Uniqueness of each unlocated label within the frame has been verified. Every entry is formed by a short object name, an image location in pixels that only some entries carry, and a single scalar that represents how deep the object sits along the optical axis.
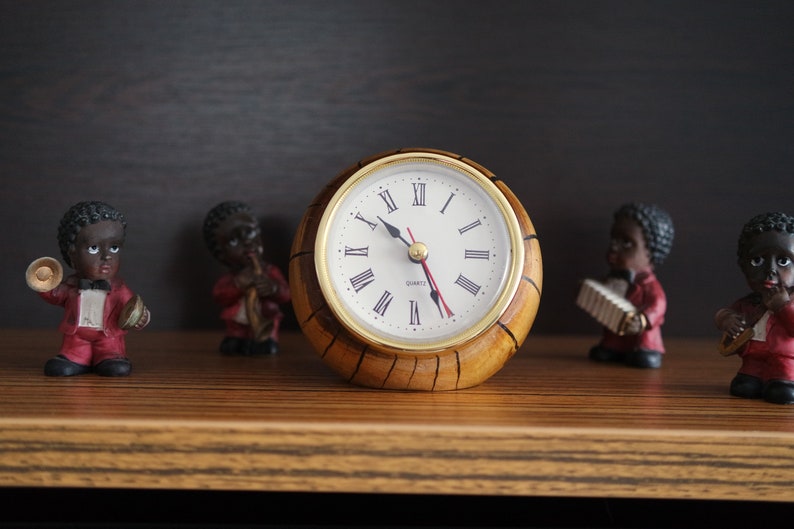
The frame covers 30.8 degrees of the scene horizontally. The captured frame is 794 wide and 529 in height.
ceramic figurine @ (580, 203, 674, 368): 0.62
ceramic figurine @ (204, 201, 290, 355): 0.63
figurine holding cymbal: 0.56
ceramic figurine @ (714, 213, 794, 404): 0.54
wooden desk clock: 0.54
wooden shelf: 0.49
